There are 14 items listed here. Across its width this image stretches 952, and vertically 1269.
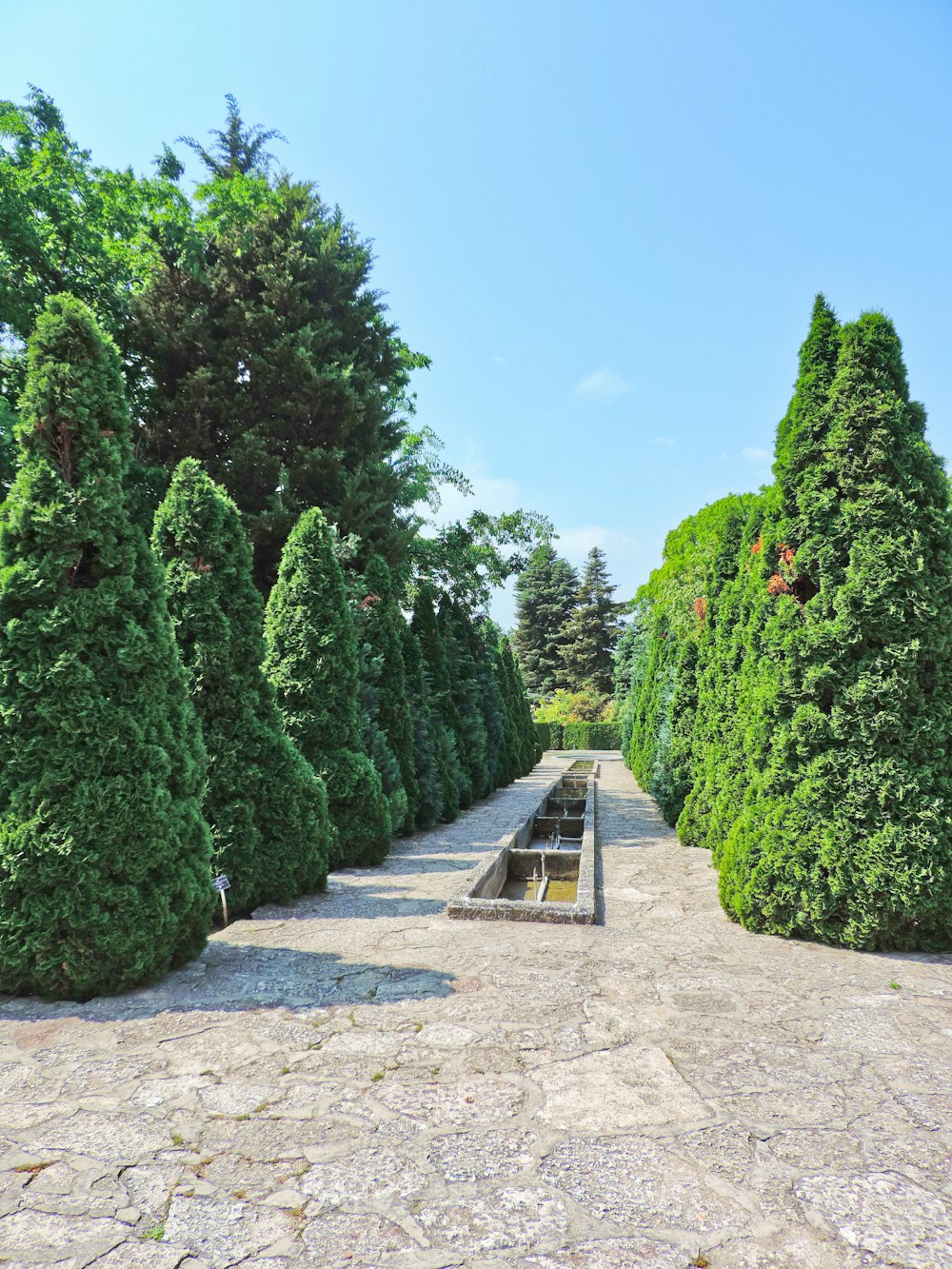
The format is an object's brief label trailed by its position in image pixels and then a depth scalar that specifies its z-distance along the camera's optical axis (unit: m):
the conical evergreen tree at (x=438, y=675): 12.62
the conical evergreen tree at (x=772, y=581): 5.36
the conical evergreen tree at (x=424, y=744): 10.87
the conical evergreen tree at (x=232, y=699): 5.73
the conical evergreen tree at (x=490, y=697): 16.27
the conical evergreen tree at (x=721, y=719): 6.88
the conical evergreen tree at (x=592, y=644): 49.50
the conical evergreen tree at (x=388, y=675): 9.85
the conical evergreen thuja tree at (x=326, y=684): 7.79
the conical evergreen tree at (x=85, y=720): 3.81
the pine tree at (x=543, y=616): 51.94
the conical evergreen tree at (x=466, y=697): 14.08
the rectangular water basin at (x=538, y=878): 5.52
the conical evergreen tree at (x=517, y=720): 19.97
